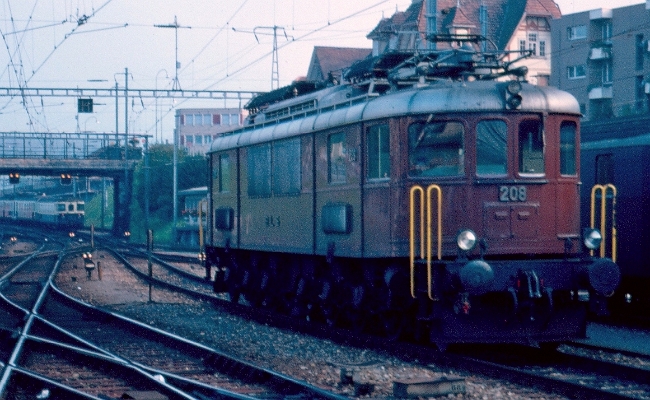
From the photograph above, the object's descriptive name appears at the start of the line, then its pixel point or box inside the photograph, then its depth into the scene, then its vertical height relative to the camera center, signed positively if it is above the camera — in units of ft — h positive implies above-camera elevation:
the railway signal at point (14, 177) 231.63 +9.29
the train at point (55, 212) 272.92 +1.83
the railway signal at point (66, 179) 240.49 +9.24
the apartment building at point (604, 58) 197.57 +32.05
